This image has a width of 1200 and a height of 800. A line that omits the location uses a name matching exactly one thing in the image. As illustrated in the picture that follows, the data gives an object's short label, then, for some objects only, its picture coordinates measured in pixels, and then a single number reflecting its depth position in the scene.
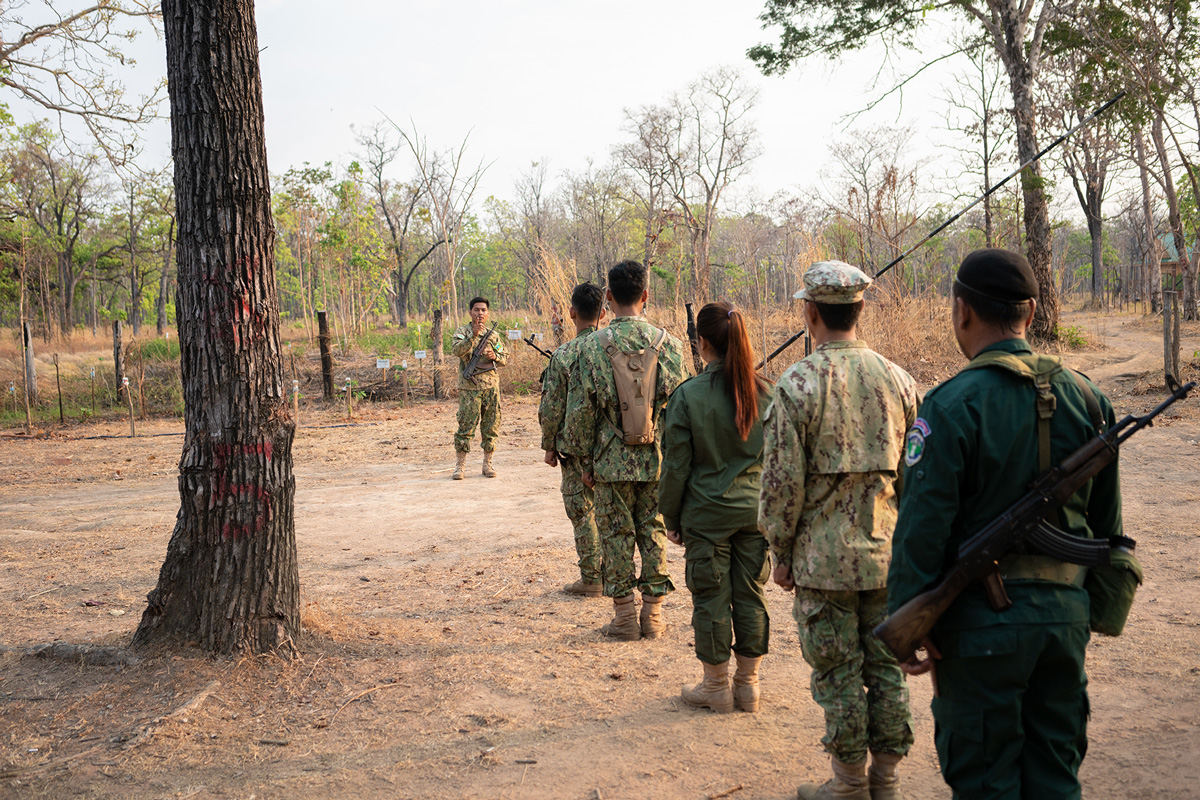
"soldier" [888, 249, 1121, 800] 1.85
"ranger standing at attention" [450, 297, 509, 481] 8.95
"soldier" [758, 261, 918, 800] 2.55
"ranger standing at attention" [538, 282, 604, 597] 4.64
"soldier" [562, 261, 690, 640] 4.18
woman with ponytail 3.27
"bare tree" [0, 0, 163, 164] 11.20
